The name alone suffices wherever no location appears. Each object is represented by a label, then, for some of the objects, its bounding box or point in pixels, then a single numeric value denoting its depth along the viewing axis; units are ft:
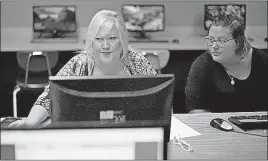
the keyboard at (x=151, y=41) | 16.83
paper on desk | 6.84
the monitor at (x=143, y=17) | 17.30
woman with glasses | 8.80
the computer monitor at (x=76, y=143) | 3.74
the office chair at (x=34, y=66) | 14.37
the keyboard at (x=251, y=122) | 6.94
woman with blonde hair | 8.00
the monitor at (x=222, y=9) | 17.60
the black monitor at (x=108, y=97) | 5.10
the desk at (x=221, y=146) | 5.94
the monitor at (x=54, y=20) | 17.07
